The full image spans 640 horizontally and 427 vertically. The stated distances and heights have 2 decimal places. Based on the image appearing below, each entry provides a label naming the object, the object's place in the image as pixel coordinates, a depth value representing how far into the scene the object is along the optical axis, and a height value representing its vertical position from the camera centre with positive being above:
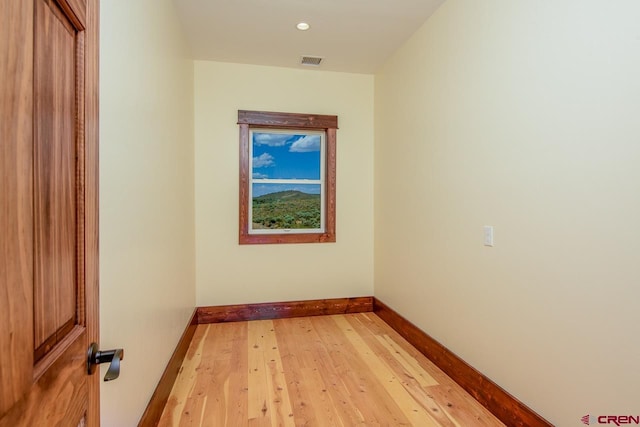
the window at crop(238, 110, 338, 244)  3.60 +0.37
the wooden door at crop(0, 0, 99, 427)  0.49 +0.00
